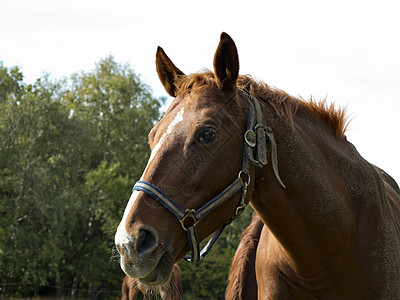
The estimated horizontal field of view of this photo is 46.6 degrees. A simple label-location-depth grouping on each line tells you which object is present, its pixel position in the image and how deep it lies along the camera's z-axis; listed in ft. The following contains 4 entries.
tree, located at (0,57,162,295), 69.41
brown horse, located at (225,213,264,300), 15.61
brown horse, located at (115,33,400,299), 8.49
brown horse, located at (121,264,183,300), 25.06
